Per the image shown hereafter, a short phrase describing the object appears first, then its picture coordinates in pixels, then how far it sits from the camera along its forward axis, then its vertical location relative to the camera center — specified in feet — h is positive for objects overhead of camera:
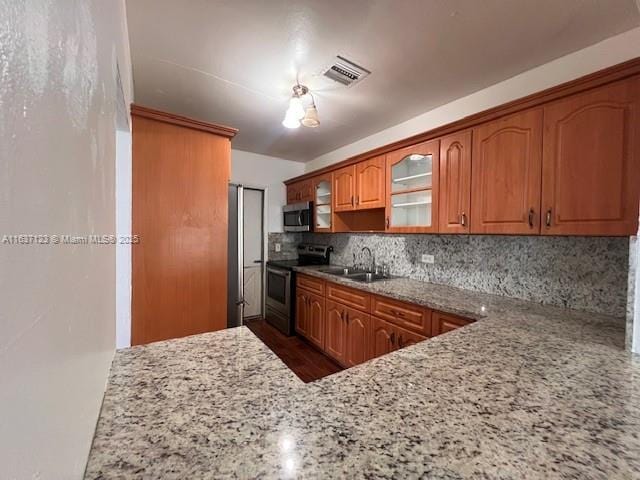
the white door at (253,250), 12.10 -0.75
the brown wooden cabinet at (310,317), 9.18 -2.99
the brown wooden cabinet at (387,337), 6.22 -2.51
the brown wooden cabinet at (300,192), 11.46 +1.92
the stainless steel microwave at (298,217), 11.22 +0.77
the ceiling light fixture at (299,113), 6.03 +2.81
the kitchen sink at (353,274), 8.85 -1.41
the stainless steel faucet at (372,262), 9.73 -0.99
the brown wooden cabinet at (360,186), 8.20 +1.65
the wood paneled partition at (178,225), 5.05 +0.16
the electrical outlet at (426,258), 7.82 -0.69
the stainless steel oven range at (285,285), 10.50 -2.09
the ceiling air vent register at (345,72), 5.53 +3.57
